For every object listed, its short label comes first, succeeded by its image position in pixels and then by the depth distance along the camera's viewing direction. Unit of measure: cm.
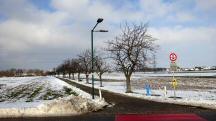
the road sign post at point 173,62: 1169
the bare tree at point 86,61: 3417
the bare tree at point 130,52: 1673
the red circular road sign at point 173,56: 1168
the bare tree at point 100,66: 2642
